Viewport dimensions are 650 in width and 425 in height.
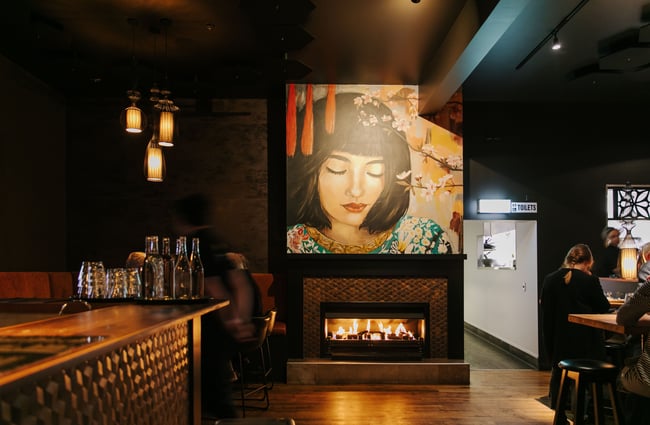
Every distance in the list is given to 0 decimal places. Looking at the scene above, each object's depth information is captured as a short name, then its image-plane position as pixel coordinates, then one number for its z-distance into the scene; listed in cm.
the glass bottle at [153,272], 236
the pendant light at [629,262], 602
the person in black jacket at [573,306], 449
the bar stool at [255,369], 412
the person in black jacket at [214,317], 317
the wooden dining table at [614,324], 327
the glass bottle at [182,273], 246
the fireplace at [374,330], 594
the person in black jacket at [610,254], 664
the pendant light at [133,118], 417
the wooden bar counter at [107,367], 99
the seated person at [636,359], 305
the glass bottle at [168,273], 241
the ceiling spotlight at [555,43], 429
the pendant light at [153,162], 458
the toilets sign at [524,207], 683
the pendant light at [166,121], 423
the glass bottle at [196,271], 255
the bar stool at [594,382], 336
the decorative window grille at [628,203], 702
